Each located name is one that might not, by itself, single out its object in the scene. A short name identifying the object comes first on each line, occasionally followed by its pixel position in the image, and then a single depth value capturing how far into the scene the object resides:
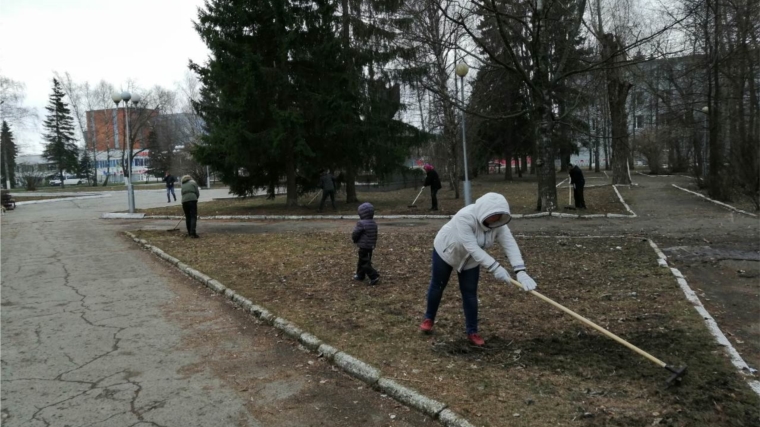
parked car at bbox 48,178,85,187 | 75.06
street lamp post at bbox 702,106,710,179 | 23.05
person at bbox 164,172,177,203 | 29.30
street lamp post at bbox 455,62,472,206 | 14.39
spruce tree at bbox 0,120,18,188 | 63.75
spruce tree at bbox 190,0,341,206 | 18.64
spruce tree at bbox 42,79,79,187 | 66.12
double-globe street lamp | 20.17
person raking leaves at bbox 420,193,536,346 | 4.49
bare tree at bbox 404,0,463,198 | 21.44
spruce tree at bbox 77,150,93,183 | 72.38
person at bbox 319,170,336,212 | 19.92
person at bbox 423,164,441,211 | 17.77
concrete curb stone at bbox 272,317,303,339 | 5.43
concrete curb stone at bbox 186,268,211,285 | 8.24
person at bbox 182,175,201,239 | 13.34
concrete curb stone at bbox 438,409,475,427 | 3.40
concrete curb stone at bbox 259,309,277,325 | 5.97
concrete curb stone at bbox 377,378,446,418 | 3.63
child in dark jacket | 7.62
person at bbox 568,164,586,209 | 17.01
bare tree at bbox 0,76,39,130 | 43.33
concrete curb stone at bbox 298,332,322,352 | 5.05
